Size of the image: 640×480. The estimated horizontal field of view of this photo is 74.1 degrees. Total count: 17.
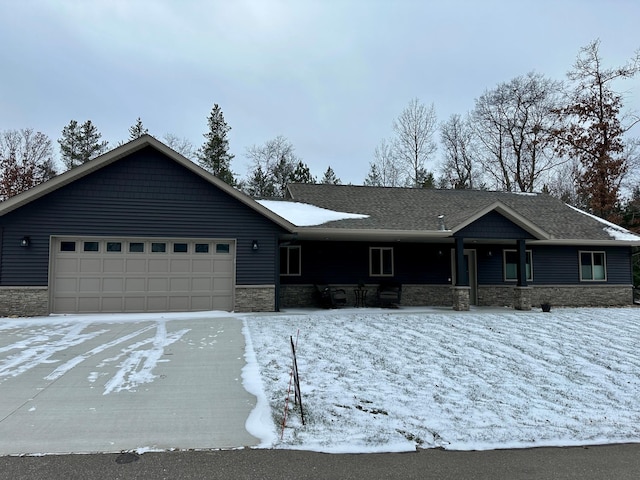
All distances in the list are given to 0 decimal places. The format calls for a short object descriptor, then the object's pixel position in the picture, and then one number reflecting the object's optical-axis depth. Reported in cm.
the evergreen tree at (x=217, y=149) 3250
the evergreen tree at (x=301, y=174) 3347
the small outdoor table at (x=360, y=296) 1548
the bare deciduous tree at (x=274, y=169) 3378
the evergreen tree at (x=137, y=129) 3325
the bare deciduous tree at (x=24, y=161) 2844
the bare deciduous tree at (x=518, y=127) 2986
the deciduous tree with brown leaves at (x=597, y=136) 2536
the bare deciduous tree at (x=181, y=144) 3447
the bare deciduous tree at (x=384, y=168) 3347
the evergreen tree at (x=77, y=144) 3156
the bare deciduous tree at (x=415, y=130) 3117
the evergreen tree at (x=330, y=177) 3641
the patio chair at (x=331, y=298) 1464
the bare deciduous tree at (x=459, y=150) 3303
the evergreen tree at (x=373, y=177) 3441
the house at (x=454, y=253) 1429
